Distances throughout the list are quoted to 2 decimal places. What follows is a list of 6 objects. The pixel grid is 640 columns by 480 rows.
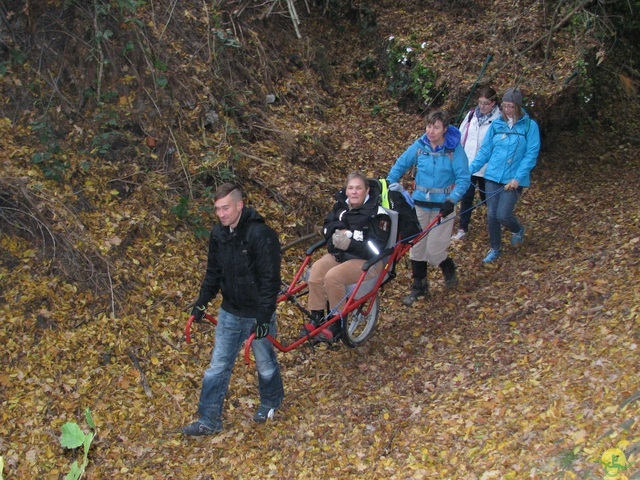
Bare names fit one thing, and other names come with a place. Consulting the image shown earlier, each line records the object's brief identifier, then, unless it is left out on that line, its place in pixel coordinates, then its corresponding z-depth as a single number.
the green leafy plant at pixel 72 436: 5.29
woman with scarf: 7.99
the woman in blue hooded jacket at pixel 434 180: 6.86
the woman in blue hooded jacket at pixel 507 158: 7.46
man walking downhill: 5.25
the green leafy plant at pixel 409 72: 11.14
